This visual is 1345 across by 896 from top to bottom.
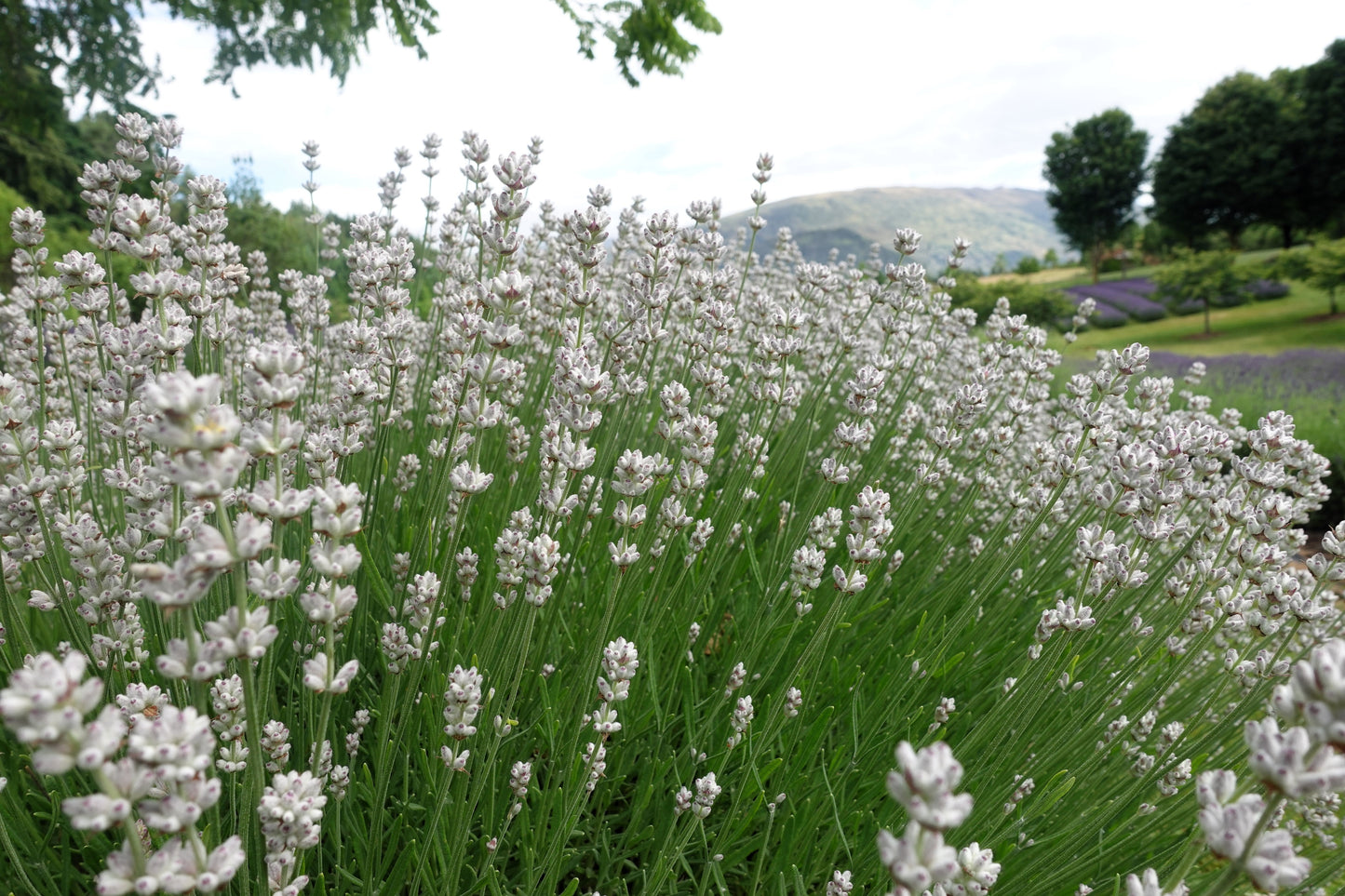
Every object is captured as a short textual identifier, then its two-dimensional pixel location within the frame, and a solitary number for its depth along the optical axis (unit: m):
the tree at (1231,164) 31.55
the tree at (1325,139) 28.75
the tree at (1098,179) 44.28
